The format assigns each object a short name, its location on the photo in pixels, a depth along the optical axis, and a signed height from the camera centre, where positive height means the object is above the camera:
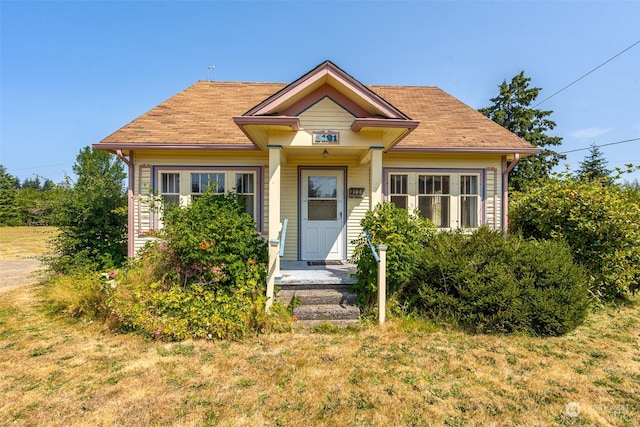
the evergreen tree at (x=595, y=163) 24.89 +4.35
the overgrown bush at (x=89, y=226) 7.00 -0.29
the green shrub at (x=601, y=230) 5.68 -0.27
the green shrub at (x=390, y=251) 4.89 -0.58
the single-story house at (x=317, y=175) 7.24 +0.96
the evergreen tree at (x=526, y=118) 20.84 +6.65
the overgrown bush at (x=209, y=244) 4.84 -0.48
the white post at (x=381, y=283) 4.73 -1.05
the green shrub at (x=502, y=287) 4.47 -1.08
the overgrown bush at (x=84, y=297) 4.92 -1.36
